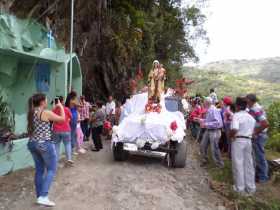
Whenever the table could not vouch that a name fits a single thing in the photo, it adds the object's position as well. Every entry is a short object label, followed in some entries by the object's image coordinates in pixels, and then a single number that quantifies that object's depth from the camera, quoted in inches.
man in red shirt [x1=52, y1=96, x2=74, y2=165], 331.9
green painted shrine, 336.6
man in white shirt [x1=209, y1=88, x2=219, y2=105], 541.3
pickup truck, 366.0
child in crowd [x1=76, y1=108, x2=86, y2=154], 418.4
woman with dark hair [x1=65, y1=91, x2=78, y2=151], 359.9
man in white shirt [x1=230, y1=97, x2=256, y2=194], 280.4
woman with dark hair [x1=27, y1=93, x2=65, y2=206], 229.8
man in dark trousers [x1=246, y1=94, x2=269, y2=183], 299.1
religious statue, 434.0
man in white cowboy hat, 357.4
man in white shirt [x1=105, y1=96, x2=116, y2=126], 576.1
